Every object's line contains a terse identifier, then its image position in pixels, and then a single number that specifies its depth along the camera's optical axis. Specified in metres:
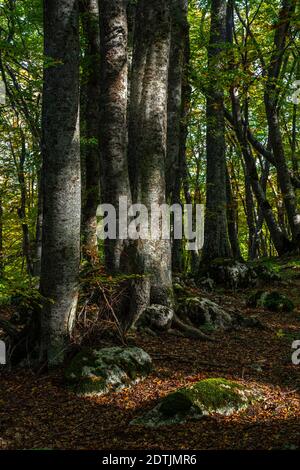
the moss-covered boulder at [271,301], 10.00
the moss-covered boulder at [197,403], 4.48
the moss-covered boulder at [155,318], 7.17
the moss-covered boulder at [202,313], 8.01
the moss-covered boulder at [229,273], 11.97
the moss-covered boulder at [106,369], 5.30
